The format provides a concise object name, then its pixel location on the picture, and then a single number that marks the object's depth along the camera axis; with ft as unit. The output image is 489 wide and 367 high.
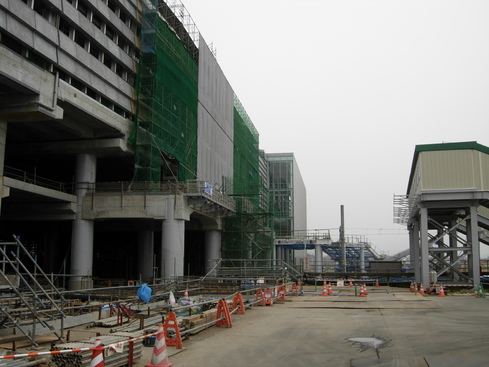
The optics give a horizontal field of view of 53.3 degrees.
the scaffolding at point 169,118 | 122.01
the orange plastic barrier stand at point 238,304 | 66.39
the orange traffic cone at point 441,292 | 101.95
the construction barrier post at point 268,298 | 80.53
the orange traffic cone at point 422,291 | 108.39
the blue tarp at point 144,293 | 48.24
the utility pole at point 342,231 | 205.50
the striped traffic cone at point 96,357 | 26.66
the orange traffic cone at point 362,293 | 105.15
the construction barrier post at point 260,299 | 80.18
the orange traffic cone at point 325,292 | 102.65
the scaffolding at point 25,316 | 39.17
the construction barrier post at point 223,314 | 53.01
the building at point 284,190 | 297.53
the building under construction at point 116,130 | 94.12
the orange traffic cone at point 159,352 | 32.28
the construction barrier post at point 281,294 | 90.00
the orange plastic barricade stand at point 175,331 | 40.16
